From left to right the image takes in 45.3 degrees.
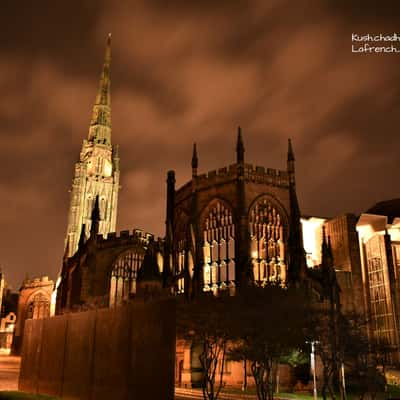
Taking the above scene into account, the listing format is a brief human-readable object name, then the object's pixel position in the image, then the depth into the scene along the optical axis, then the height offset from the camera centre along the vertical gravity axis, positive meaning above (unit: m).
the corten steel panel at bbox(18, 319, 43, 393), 18.53 -0.24
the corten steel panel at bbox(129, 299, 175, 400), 11.08 -0.02
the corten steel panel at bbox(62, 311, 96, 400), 14.72 -0.19
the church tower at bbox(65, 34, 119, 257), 78.54 +27.72
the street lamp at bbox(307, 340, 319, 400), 23.39 -0.05
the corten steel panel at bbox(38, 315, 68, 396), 16.66 -0.20
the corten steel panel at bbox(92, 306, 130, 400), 12.76 -0.12
